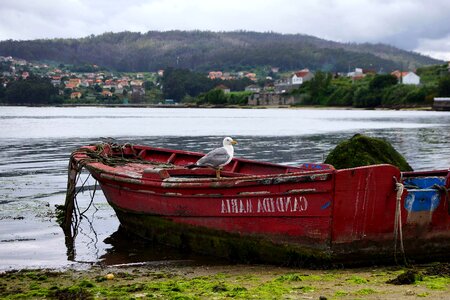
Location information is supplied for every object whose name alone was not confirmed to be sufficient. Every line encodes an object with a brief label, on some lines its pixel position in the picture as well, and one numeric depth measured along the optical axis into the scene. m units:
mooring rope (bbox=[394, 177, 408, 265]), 9.01
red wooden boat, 9.03
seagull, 11.67
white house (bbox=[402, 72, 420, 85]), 149.75
